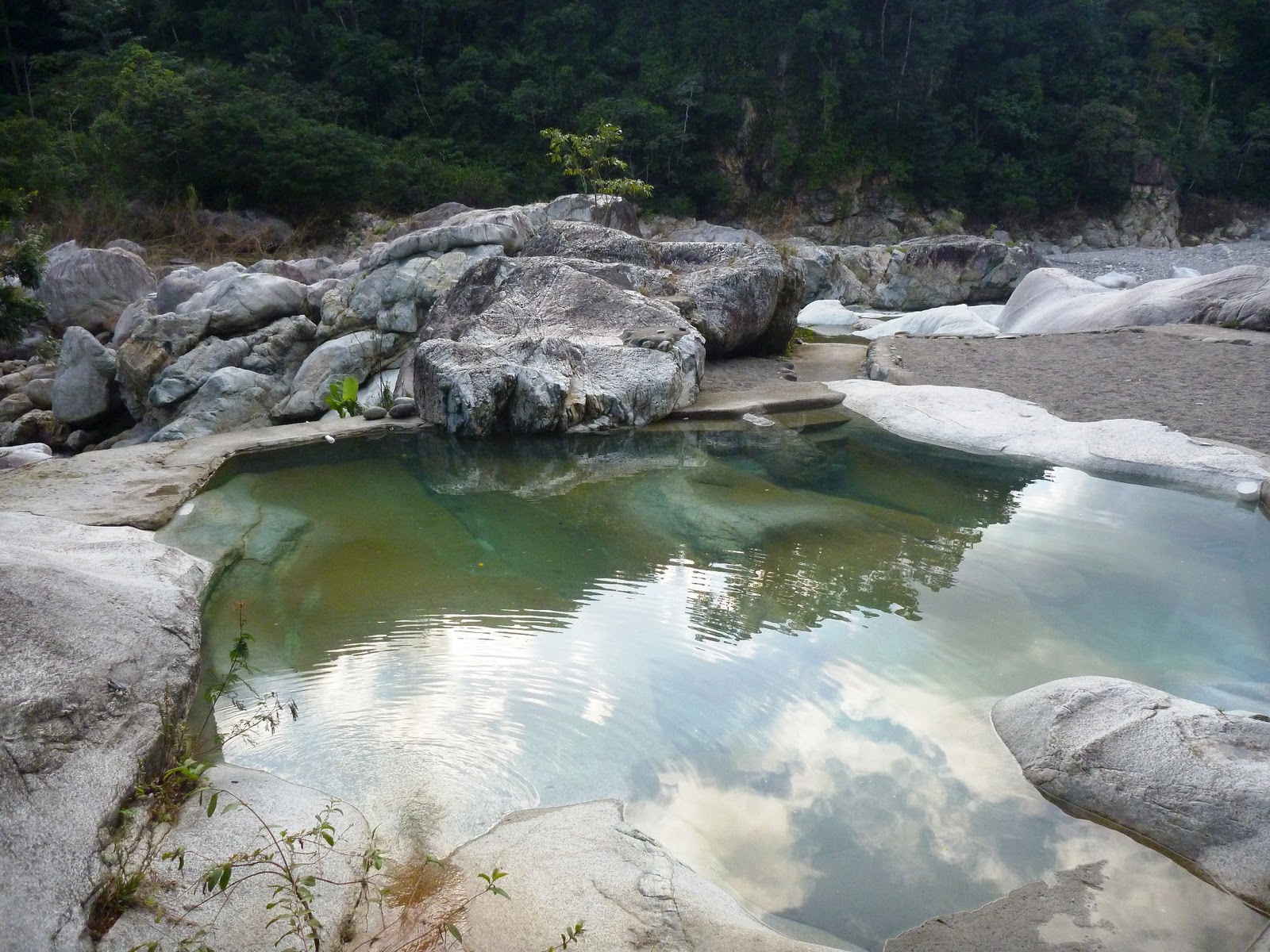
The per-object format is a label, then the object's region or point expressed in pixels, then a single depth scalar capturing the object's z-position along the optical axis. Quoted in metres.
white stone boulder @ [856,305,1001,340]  12.87
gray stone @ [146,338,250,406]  8.64
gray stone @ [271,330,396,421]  8.21
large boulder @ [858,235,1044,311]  17.59
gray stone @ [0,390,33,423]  9.73
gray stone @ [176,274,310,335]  9.41
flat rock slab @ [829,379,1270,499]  5.31
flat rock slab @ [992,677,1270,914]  2.35
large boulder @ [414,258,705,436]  6.86
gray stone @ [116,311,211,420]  9.09
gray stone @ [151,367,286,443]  8.16
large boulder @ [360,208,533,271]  9.70
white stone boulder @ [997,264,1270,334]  9.78
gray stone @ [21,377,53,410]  10.04
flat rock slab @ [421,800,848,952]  2.01
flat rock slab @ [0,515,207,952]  1.85
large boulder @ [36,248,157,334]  11.91
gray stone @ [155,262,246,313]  10.65
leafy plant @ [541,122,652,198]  14.28
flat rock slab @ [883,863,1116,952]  2.12
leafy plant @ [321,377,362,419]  7.70
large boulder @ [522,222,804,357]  9.26
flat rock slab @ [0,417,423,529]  4.59
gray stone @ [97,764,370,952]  1.89
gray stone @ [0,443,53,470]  6.32
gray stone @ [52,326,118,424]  9.50
